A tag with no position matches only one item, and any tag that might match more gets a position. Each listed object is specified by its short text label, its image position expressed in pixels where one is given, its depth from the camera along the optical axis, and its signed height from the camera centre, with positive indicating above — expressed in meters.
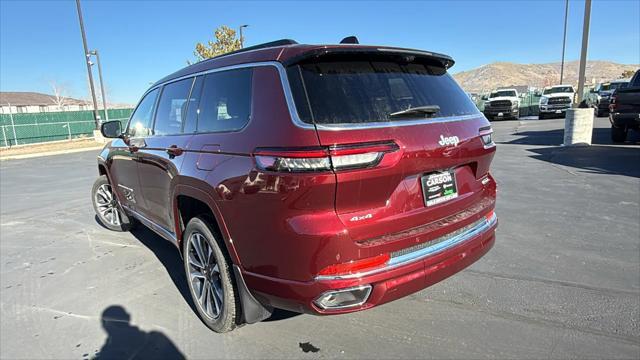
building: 81.52 +5.21
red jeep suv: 2.16 -0.42
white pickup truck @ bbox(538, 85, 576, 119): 23.78 -0.36
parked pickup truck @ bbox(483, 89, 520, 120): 24.78 -0.52
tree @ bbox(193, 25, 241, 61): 29.41 +4.82
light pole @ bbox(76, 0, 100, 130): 23.77 +3.86
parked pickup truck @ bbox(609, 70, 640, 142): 10.50 -0.38
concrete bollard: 11.39 -0.85
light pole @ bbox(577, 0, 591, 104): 11.89 +1.49
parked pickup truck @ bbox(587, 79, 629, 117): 22.16 -0.21
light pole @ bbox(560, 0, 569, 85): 41.88 +6.35
